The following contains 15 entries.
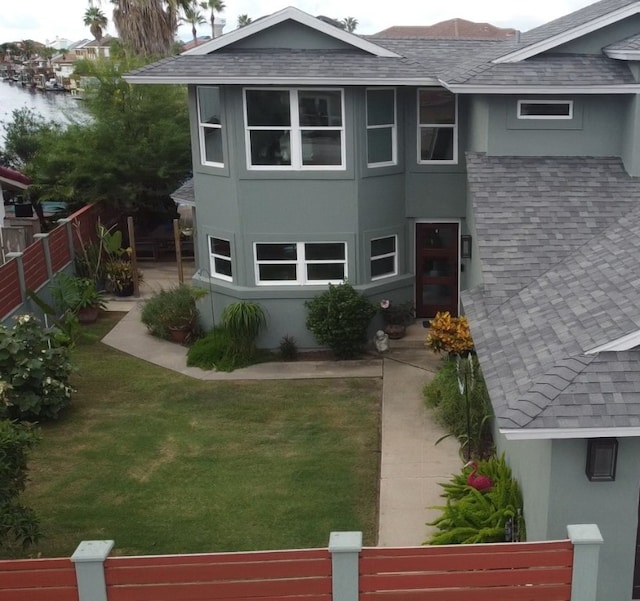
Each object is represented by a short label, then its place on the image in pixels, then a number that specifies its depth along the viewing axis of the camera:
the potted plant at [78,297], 17.66
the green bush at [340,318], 15.91
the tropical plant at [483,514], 9.00
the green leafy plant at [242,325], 16.16
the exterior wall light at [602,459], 7.46
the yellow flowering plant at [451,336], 14.22
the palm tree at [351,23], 93.42
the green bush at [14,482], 8.02
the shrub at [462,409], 11.84
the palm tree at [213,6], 74.40
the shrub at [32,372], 12.80
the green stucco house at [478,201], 7.83
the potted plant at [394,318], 17.00
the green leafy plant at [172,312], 17.50
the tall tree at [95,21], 70.38
